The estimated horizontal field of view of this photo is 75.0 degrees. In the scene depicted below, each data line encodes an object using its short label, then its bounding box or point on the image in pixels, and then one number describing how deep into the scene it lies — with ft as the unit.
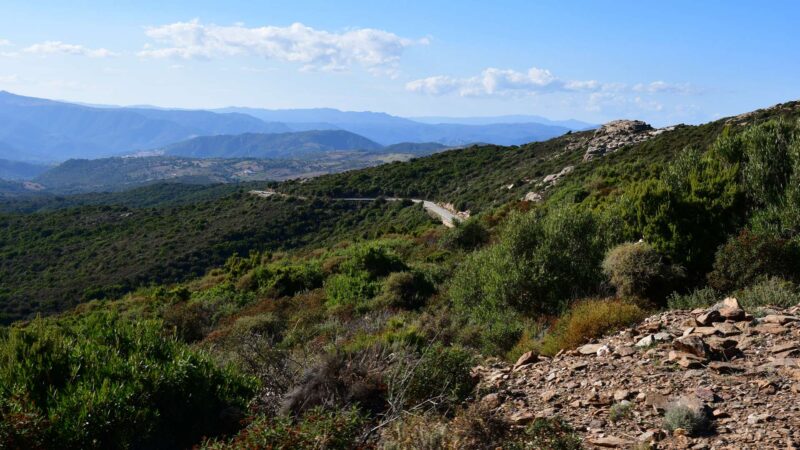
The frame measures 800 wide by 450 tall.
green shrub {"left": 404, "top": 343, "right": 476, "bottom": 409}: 18.16
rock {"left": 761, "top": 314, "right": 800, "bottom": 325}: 19.79
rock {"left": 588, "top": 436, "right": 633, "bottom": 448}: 14.07
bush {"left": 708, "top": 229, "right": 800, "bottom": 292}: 28.32
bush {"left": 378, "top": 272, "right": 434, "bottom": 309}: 46.29
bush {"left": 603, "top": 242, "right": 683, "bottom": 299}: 29.81
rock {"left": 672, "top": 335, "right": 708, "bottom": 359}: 18.11
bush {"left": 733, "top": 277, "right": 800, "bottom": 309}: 23.27
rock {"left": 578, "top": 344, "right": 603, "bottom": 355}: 20.92
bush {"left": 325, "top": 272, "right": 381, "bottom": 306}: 50.56
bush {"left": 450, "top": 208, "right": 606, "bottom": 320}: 31.99
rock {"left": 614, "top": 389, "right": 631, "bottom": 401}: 16.37
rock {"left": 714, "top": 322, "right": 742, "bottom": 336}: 19.71
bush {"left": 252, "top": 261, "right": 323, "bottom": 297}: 62.08
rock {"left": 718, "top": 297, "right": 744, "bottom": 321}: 20.70
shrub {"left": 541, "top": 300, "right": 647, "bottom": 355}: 22.85
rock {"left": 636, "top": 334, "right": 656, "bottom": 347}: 19.88
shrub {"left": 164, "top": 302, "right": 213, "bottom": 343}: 46.80
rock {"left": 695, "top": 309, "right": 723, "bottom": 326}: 20.87
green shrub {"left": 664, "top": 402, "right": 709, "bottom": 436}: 14.01
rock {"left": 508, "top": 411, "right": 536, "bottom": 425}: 16.06
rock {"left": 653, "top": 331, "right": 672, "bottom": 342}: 20.01
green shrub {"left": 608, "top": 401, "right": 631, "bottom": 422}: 15.48
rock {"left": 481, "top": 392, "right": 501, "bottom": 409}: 17.46
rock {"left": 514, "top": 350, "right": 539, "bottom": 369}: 21.67
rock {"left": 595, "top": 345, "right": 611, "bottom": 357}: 20.27
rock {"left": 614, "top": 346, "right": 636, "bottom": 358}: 19.62
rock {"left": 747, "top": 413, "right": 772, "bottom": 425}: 14.08
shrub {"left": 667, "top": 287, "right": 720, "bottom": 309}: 26.04
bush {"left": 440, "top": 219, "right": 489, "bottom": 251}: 73.10
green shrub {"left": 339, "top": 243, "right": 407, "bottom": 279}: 58.23
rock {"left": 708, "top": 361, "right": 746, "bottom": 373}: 17.06
